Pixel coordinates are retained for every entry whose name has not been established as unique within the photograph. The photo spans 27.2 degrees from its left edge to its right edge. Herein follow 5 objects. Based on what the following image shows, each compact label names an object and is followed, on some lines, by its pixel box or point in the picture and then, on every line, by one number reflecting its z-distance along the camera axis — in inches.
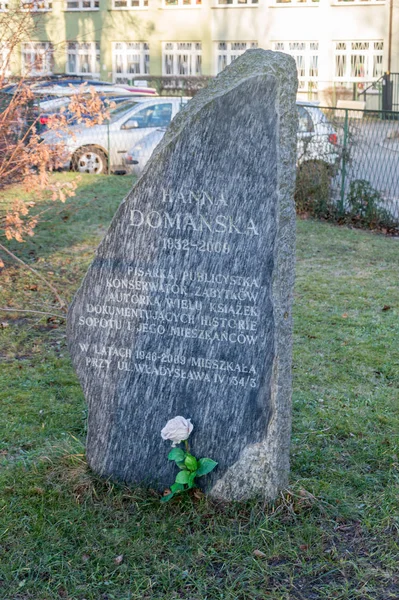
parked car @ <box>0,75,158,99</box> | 637.2
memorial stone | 150.2
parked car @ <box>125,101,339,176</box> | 489.7
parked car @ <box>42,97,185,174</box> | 636.1
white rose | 154.7
